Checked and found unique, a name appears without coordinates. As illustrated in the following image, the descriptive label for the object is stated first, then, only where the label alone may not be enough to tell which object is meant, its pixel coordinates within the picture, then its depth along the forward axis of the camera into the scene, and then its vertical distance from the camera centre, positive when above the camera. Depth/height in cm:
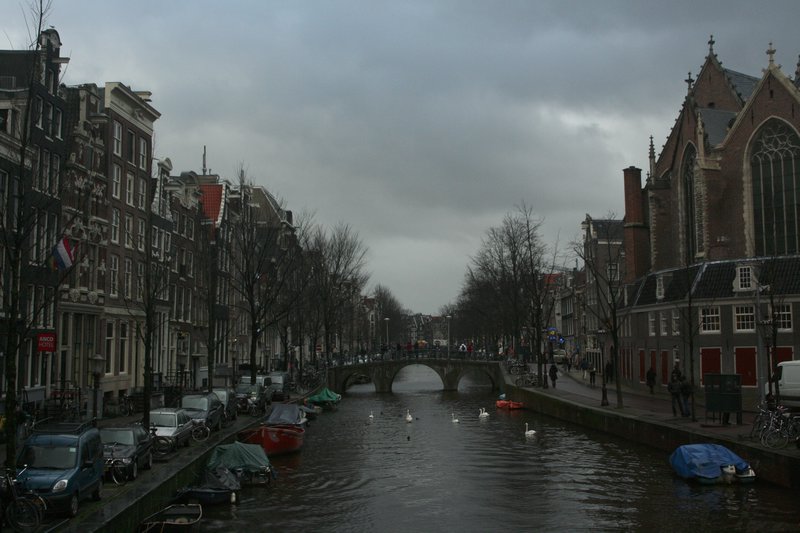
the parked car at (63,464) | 1820 -309
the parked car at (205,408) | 3456 -314
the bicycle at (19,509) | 1634 -359
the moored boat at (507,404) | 5962 -518
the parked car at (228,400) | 4047 -324
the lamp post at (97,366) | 3988 -141
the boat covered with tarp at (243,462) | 2786 -442
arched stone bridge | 8594 -377
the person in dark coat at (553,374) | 6162 -292
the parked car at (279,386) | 5512 -350
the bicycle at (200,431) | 3288 -390
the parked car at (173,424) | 2986 -333
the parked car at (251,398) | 4634 -360
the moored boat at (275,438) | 3544 -452
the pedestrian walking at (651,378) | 5212 -276
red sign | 3356 -12
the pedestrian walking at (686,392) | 3574 -253
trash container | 3266 -241
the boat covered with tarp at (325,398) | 6268 -489
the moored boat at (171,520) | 2027 -472
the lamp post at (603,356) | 4522 -160
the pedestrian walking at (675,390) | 3644 -249
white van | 3597 -217
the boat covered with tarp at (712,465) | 2675 -447
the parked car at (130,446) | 2325 -330
